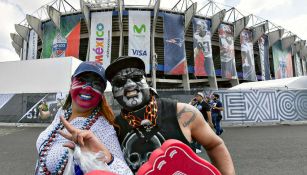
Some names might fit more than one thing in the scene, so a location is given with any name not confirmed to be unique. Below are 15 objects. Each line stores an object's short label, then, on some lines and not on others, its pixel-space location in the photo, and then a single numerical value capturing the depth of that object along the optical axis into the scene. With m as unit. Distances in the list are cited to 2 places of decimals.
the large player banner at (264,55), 31.07
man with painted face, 1.35
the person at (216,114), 8.16
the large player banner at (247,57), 28.93
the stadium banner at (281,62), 33.41
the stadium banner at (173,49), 25.02
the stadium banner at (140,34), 24.75
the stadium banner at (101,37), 24.52
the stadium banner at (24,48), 31.43
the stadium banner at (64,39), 26.00
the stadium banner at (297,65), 41.52
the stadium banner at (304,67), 49.35
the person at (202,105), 6.66
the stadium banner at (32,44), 30.17
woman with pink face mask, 1.17
